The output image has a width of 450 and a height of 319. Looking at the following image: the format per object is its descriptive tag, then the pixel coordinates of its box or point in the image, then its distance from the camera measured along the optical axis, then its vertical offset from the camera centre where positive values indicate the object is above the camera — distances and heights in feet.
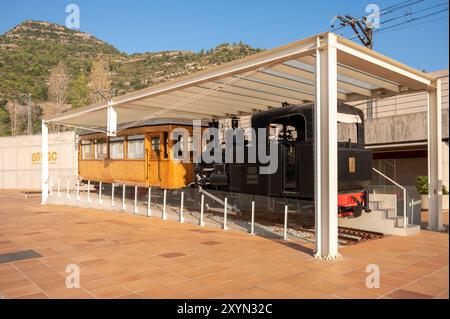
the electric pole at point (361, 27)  67.72 +24.44
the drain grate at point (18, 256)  19.16 -5.06
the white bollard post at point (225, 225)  27.27 -4.86
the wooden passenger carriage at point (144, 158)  35.96 +0.28
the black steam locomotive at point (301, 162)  23.61 -0.18
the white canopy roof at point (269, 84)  20.61 +5.53
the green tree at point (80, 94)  130.80 +25.21
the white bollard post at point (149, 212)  34.88 -4.84
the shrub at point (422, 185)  38.78 -2.80
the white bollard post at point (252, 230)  25.63 -4.88
